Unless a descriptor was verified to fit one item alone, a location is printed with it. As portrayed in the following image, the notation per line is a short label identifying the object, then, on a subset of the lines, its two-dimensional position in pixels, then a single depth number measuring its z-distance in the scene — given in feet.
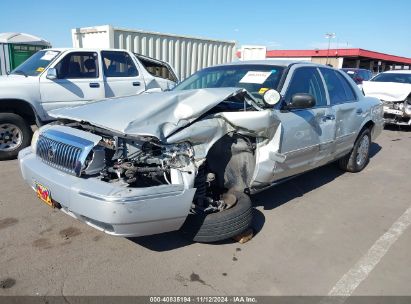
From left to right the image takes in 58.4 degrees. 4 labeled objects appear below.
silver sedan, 9.34
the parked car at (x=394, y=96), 32.22
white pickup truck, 19.67
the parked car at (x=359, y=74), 47.52
